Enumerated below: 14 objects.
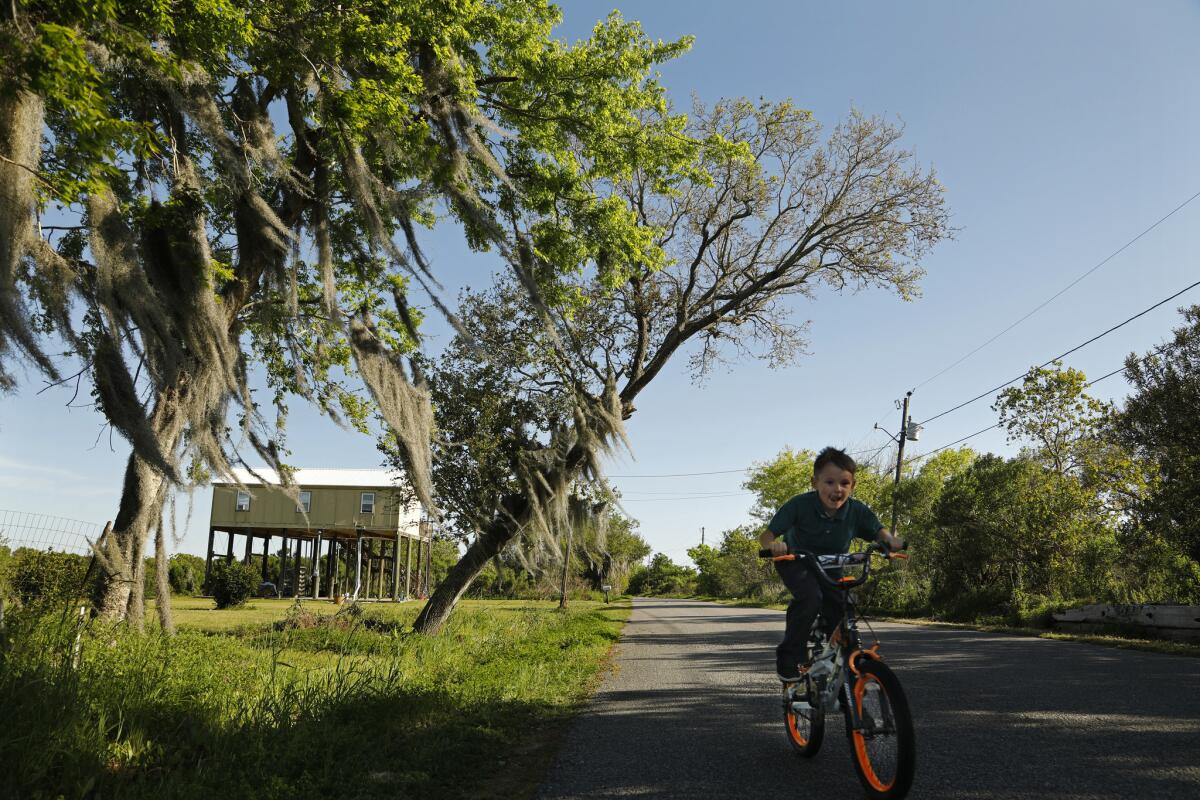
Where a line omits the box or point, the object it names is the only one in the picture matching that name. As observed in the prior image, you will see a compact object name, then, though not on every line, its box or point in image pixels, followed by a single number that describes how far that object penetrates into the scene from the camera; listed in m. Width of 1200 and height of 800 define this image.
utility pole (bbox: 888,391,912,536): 29.25
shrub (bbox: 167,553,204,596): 35.75
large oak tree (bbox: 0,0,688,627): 5.59
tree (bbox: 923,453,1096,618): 17.50
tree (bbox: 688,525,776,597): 50.19
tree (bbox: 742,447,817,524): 46.59
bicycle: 3.11
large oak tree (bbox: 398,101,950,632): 12.62
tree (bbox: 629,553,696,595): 83.12
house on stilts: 33.62
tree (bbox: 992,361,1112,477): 18.92
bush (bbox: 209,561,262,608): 22.28
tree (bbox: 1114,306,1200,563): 12.48
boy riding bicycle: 4.02
